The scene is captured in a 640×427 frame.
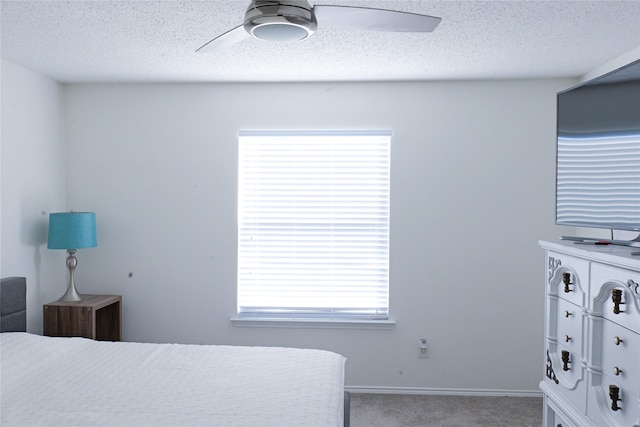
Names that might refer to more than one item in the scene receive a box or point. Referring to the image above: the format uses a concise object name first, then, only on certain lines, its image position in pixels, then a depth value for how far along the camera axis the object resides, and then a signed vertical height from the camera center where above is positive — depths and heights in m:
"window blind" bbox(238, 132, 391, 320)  3.83 -0.12
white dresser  1.86 -0.58
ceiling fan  1.71 +0.70
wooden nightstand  3.48 -0.84
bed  1.92 -0.85
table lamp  3.47 -0.21
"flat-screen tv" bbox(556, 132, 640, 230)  2.05 +0.12
